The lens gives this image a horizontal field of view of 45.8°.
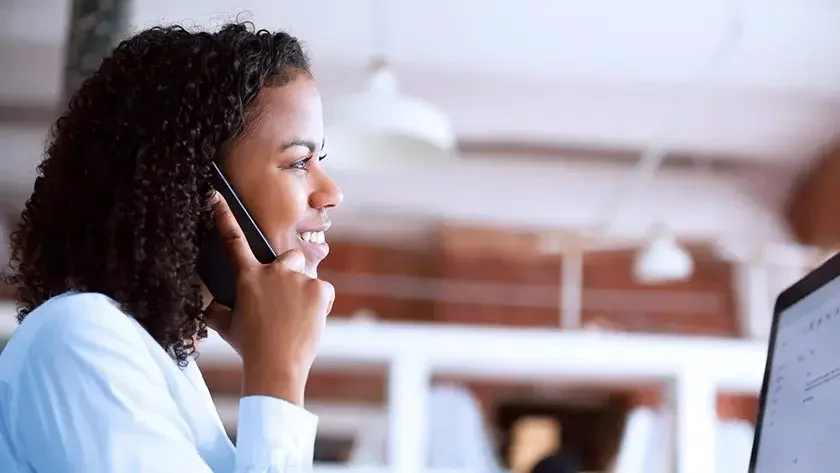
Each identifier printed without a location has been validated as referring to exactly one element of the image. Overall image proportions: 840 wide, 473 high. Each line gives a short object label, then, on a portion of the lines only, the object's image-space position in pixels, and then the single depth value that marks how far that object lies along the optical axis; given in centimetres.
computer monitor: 85
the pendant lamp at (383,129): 241
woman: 79
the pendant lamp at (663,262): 494
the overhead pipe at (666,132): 418
